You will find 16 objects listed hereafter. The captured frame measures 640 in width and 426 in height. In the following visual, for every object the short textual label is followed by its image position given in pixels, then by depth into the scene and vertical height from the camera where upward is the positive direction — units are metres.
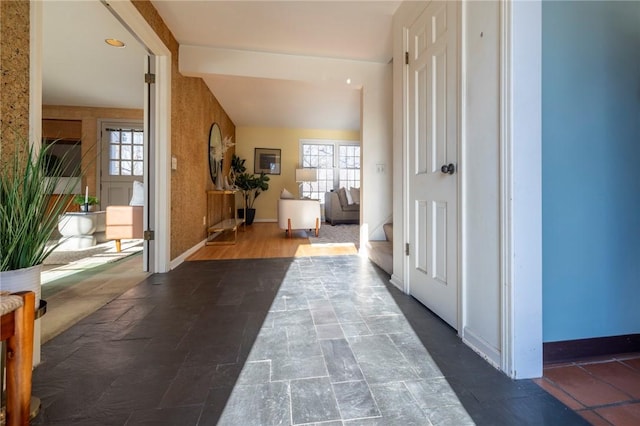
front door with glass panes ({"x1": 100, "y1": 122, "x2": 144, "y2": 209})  5.62 +1.00
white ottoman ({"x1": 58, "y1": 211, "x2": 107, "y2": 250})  3.85 -0.26
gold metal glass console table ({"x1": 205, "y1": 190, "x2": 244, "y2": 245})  4.20 -0.14
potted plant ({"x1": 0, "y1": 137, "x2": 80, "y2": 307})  0.87 -0.03
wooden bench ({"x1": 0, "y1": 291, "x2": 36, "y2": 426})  0.72 -0.38
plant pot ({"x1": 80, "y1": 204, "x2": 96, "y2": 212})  4.16 +0.06
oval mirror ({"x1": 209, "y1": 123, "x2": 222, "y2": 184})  4.50 +0.98
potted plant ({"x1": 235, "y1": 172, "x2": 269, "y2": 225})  6.36 +0.57
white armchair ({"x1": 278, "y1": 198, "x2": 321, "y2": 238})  4.73 -0.05
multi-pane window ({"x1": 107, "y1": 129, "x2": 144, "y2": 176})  5.65 +1.19
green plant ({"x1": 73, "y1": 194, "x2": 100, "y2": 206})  4.09 +0.16
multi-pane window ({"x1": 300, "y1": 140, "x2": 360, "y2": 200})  7.47 +1.29
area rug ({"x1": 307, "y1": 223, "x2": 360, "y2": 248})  4.35 -0.42
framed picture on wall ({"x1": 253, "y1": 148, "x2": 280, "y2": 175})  7.15 +1.28
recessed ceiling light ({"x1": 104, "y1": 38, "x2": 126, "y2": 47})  3.18 +1.93
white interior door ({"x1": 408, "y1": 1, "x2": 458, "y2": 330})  1.54 +0.32
